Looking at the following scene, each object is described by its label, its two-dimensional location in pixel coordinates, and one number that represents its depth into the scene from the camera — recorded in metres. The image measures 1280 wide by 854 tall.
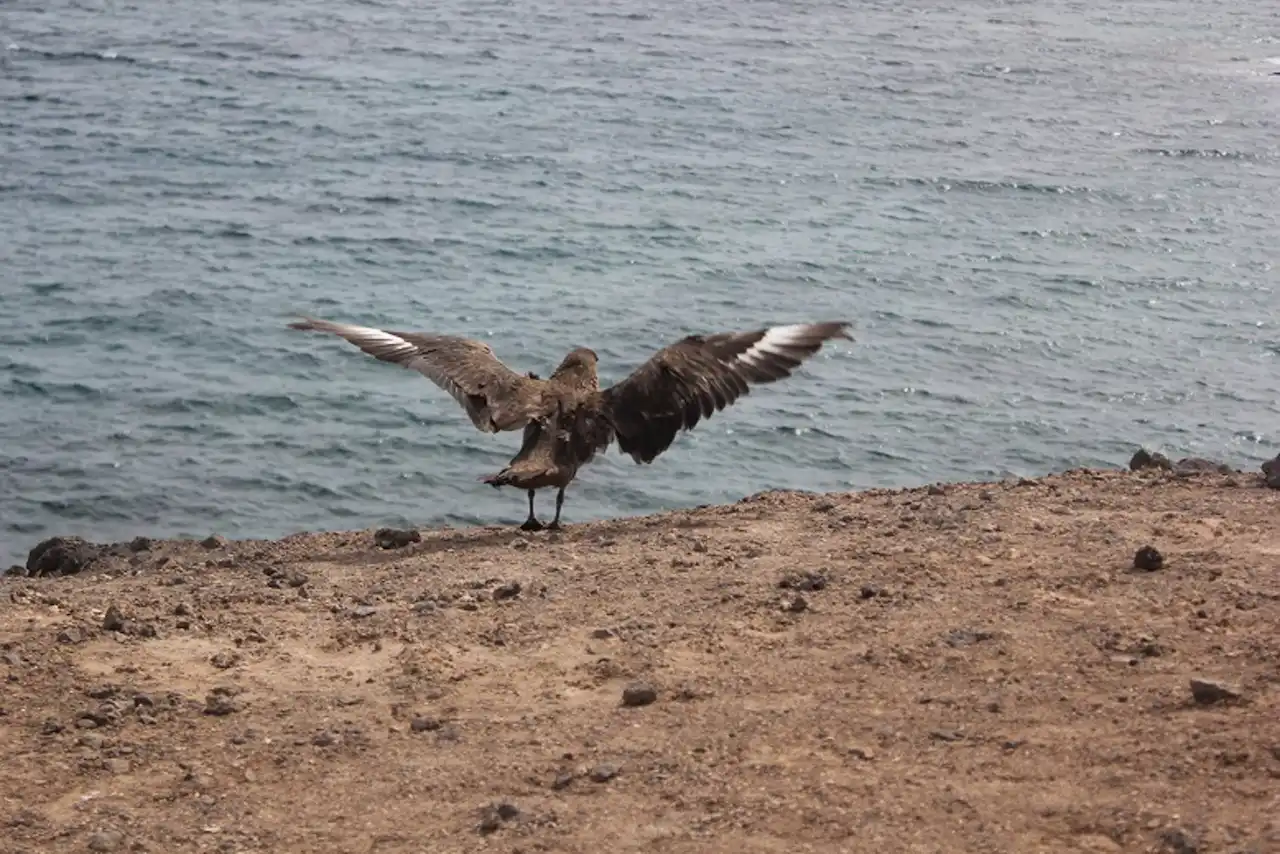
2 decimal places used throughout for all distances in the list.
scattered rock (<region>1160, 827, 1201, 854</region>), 11.67
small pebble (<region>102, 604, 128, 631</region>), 16.84
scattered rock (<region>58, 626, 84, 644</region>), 16.41
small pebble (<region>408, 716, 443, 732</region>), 14.45
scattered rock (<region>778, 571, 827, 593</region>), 17.28
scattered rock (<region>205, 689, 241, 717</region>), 14.84
